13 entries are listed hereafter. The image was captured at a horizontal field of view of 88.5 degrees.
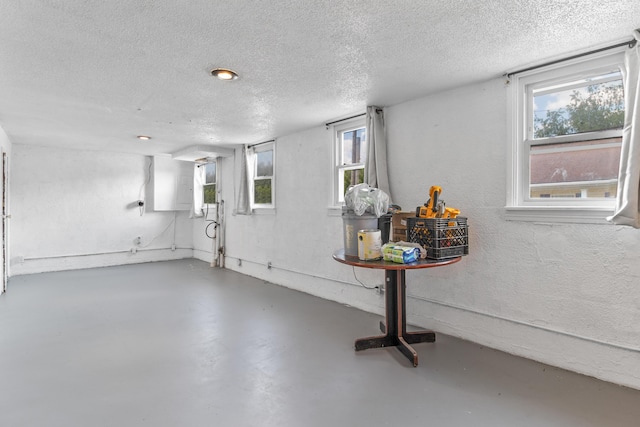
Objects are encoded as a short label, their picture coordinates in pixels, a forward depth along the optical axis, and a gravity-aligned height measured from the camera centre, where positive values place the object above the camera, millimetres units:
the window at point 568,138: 2377 +552
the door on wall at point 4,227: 4570 -204
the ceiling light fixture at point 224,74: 2680 +1153
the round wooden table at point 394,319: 2791 -942
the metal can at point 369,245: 2598 -270
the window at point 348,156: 4156 +716
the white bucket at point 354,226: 2811 -132
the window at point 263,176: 5559 +608
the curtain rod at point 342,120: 3960 +1157
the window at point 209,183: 7396 +655
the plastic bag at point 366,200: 2829 +94
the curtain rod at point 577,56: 2172 +1127
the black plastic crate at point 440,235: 2594 -203
